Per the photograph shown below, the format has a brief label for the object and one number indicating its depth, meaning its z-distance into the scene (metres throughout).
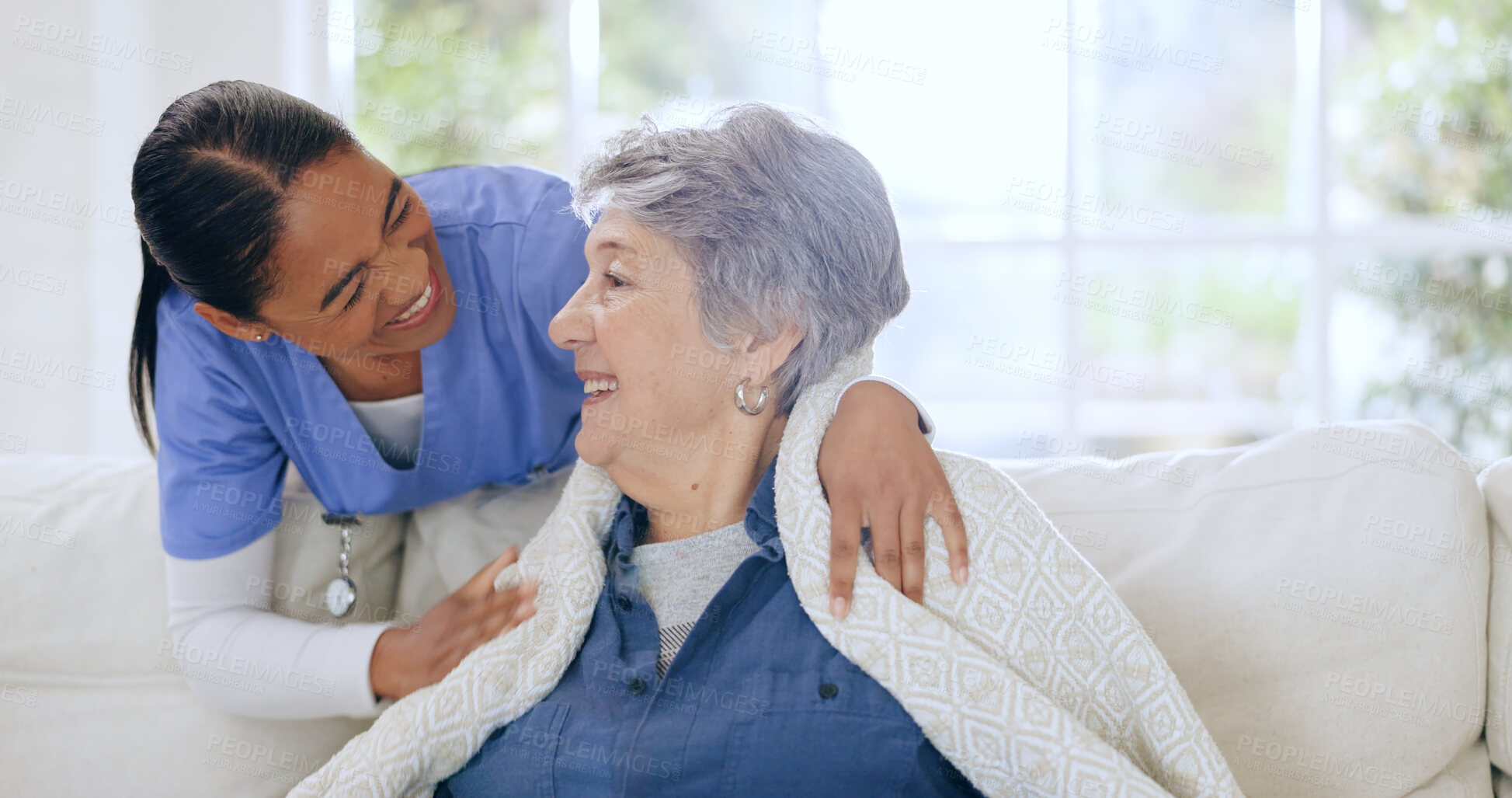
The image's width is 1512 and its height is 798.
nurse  1.17
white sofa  1.28
